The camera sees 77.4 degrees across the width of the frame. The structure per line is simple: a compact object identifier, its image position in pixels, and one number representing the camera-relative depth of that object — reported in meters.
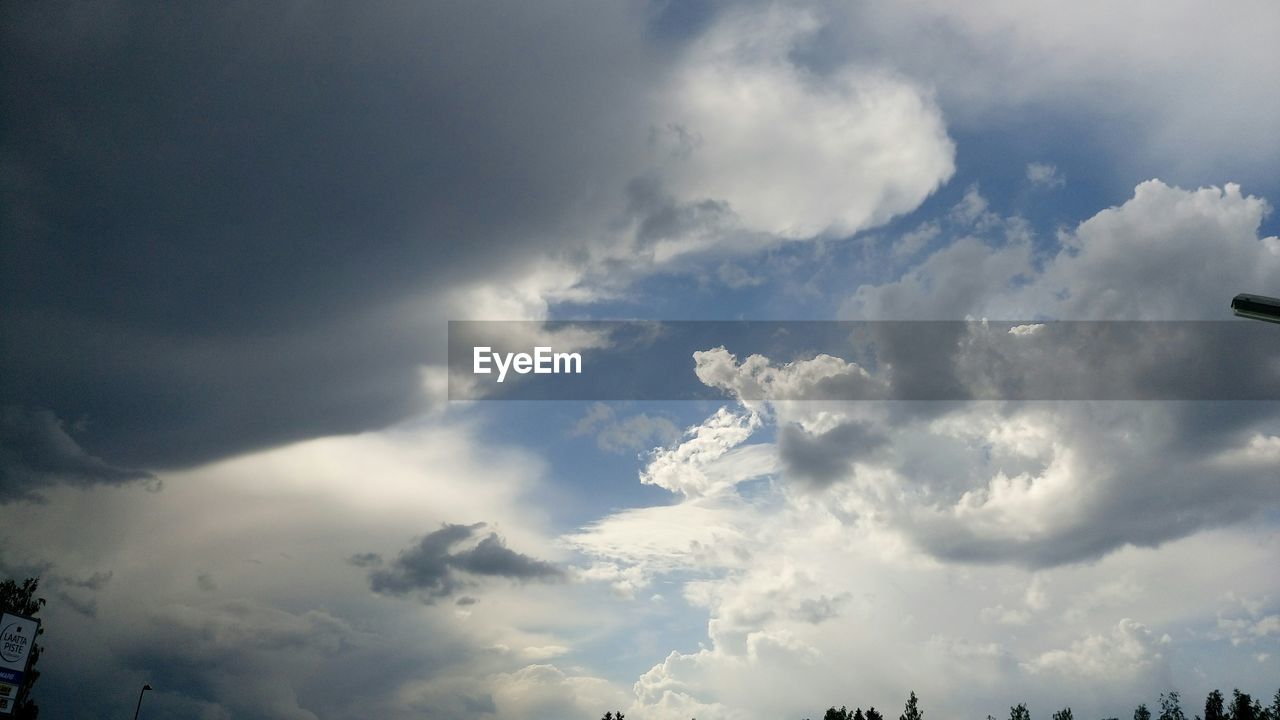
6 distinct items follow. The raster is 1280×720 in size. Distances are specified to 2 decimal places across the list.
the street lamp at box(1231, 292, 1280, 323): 8.86
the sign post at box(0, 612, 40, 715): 67.88
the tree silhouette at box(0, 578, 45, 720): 82.25
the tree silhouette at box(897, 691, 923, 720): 89.19
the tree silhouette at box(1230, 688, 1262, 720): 94.19
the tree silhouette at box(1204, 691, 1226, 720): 107.50
